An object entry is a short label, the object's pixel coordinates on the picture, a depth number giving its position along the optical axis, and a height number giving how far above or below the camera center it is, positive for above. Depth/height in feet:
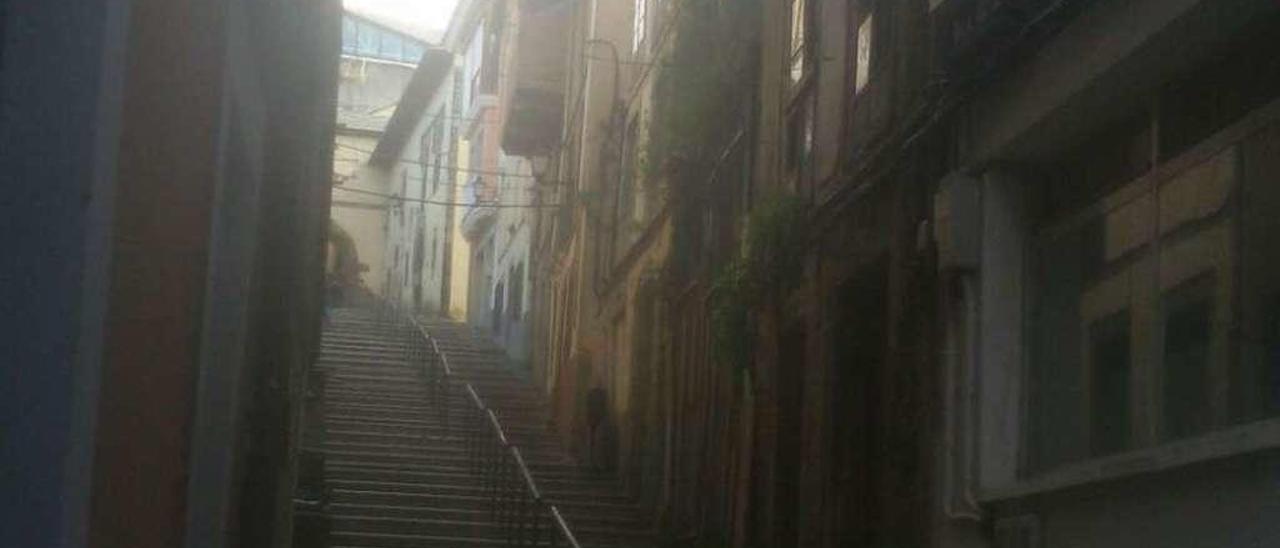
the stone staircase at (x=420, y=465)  66.69 -2.46
